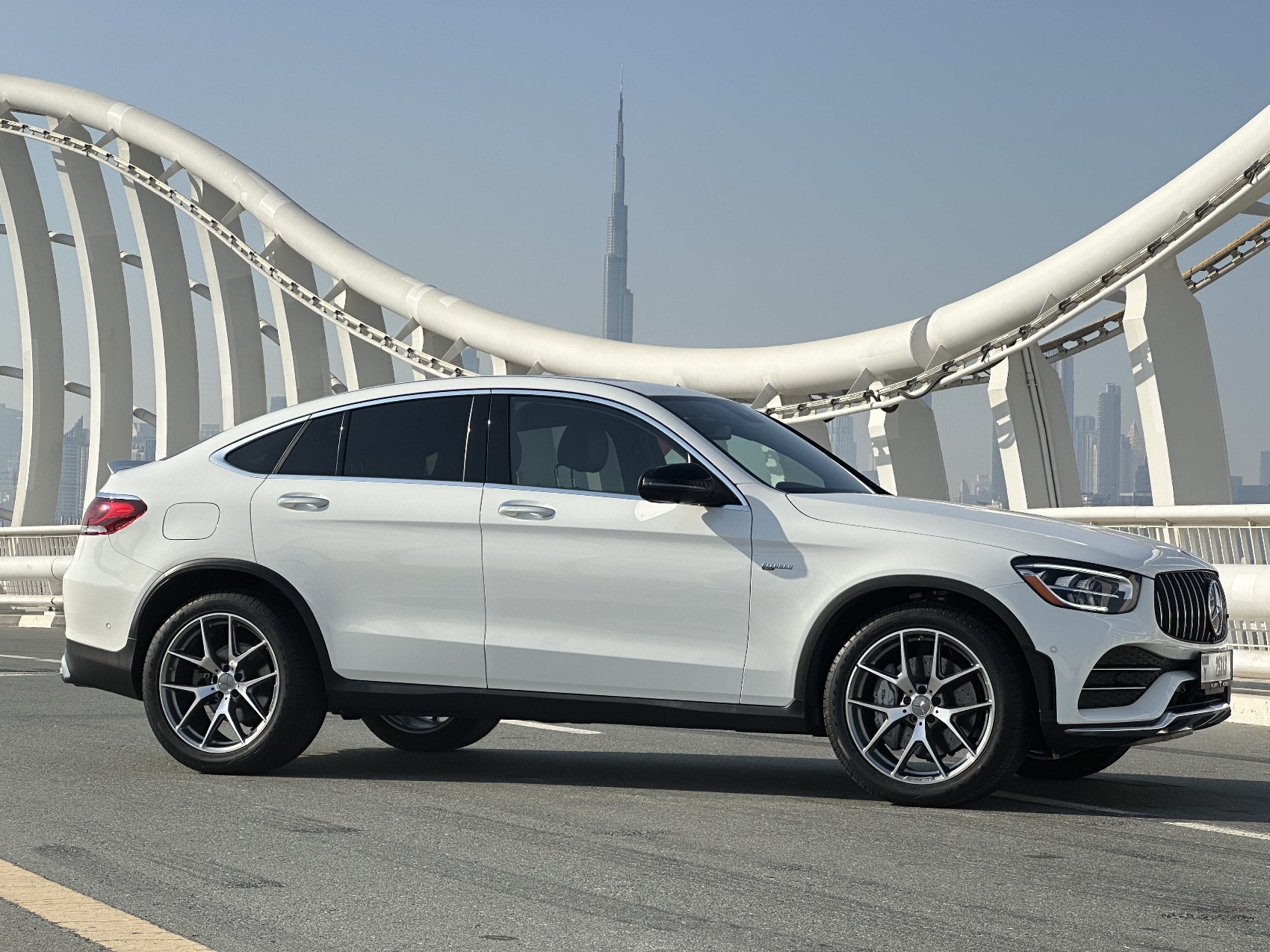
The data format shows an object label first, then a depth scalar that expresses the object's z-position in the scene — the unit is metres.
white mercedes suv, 6.14
